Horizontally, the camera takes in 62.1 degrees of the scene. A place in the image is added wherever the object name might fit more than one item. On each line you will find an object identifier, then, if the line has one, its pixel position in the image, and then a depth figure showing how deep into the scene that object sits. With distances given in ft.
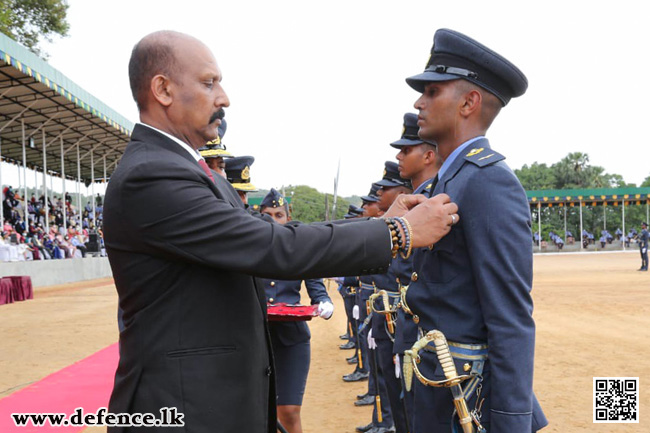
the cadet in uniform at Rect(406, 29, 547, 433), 6.66
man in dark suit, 5.59
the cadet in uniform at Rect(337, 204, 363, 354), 26.52
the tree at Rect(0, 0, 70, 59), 108.99
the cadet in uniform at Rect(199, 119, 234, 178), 16.03
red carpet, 17.84
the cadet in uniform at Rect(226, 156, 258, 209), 18.57
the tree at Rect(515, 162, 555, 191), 230.64
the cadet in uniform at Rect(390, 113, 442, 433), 14.68
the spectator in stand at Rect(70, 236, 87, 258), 89.36
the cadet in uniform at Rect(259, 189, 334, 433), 14.61
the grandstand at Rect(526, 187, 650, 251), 152.97
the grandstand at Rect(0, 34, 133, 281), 59.72
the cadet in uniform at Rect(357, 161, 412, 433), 15.66
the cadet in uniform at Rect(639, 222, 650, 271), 82.31
